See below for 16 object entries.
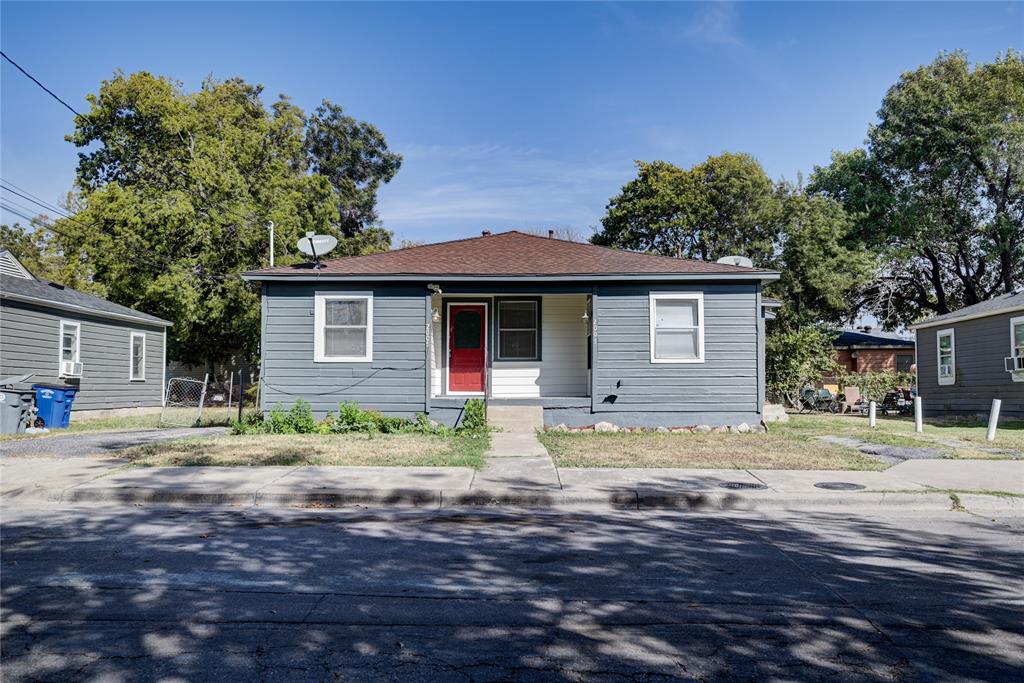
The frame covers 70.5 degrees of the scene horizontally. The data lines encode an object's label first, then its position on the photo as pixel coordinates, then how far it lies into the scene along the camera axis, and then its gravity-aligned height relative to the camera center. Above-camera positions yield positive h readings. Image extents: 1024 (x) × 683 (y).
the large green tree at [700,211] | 29.78 +7.41
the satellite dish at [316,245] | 14.98 +2.83
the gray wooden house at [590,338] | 14.47 +0.87
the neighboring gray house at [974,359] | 18.38 +0.62
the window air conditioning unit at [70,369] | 19.45 +0.31
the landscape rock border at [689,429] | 14.04 -0.95
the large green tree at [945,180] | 27.98 +8.26
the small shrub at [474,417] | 13.59 -0.69
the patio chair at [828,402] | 23.83 -0.70
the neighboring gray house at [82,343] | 17.95 +1.04
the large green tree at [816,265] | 26.64 +4.30
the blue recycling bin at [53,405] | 15.80 -0.55
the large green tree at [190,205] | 26.81 +6.88
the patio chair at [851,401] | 23.71 -0.66
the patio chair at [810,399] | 23.25 -0.59
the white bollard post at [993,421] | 12.87 -0.72
